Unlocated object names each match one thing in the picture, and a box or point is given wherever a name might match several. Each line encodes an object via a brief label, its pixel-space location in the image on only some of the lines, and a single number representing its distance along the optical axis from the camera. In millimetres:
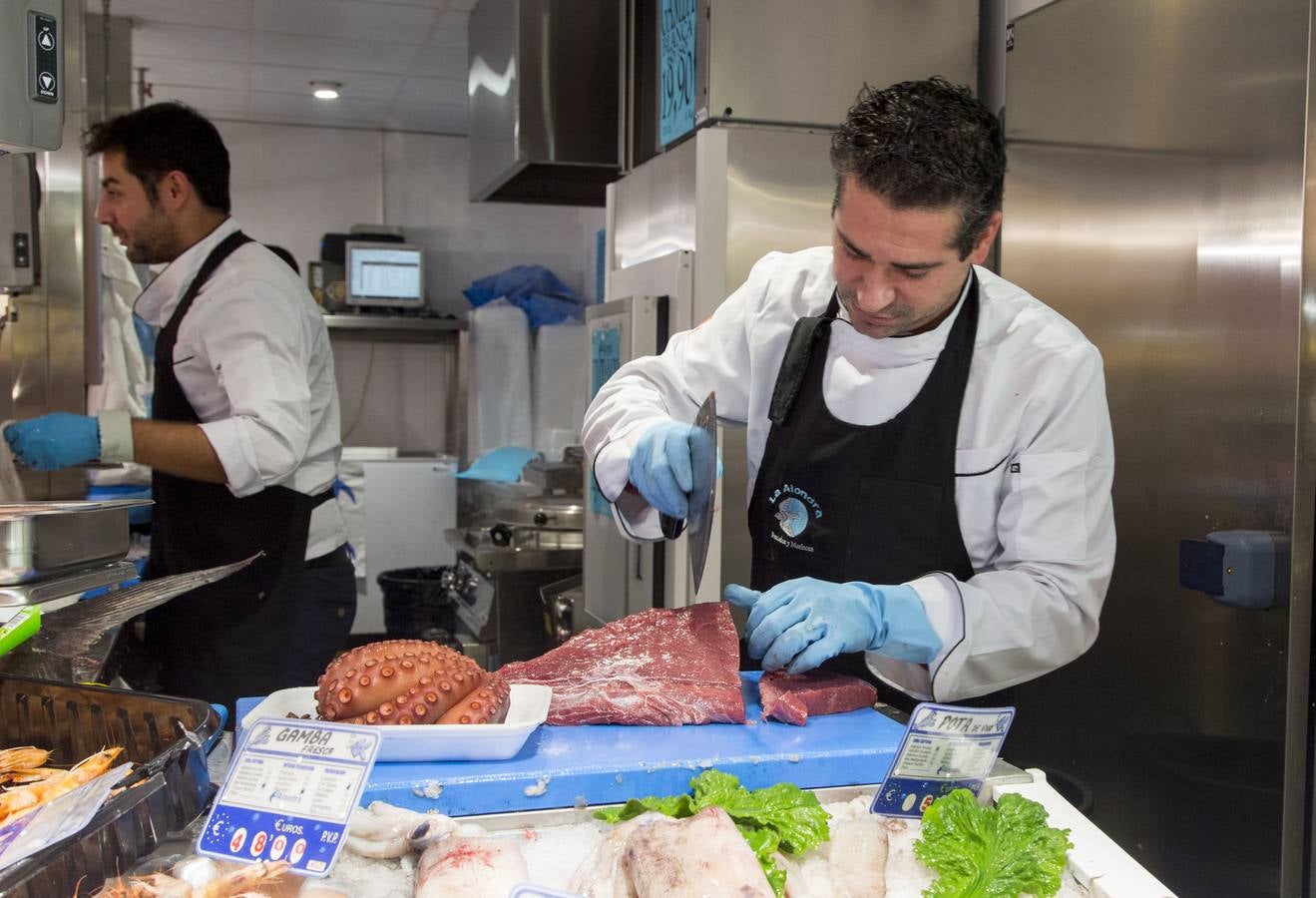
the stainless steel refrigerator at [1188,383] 2035
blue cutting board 1357
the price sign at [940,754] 1299
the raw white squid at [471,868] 1087
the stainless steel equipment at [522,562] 4305
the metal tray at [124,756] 994
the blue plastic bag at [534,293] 7629
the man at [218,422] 2811
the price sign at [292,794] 1075
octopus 1419
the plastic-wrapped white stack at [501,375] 7504
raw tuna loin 1594
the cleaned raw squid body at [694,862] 1070
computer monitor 7316
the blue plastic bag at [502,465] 4633
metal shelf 7293
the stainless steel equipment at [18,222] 3508
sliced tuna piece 1627
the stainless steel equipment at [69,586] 1523
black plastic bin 5918
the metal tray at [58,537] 1560
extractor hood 4219
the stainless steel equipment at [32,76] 1510
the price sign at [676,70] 3043
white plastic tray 1381
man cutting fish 1809
